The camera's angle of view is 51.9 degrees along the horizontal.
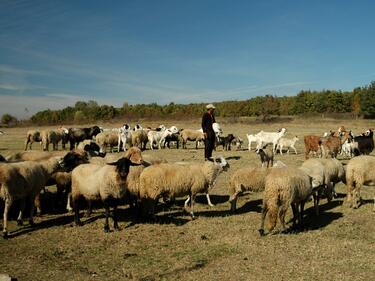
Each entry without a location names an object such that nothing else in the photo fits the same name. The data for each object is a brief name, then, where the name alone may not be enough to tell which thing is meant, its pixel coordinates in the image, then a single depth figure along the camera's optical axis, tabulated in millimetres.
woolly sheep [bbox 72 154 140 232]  10047
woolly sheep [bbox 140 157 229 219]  10766
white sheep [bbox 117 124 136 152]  29269
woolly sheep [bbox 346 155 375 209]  11547
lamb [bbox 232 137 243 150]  30420
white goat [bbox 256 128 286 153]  27469
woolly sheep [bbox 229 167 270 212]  11609
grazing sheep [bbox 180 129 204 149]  30969
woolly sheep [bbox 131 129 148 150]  29577
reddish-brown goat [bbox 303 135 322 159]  22141
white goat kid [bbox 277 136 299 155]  27045
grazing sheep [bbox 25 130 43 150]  30625
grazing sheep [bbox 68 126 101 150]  30703
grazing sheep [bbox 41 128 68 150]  30078
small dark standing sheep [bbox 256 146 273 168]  19062
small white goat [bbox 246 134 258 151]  28578
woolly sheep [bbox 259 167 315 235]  9062
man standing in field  15281
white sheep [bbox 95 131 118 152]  28462
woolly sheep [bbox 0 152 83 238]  9594
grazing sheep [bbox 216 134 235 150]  29719
